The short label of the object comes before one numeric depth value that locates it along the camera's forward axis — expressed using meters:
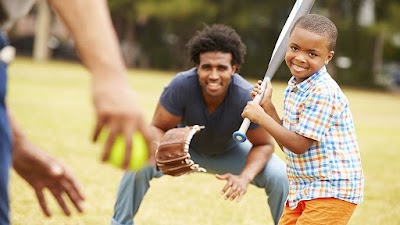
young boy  3.89
